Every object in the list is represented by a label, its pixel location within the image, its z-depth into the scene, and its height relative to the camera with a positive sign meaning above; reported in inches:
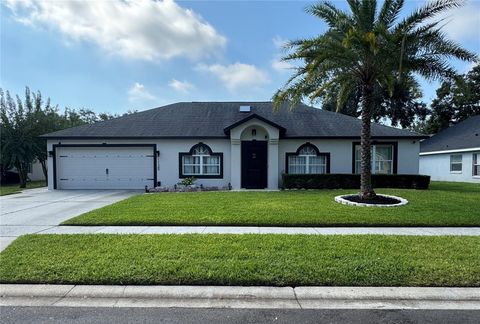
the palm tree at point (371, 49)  384.5 +142.4
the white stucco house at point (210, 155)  652.7 +0.7
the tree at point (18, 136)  773.3 +51.1
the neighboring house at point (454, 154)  843.4 +6.3
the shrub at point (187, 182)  628.7 -56.3
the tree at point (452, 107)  1270.9 +219.5
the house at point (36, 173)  1085.6 -66.3
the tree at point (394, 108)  1379.2 +226.1
